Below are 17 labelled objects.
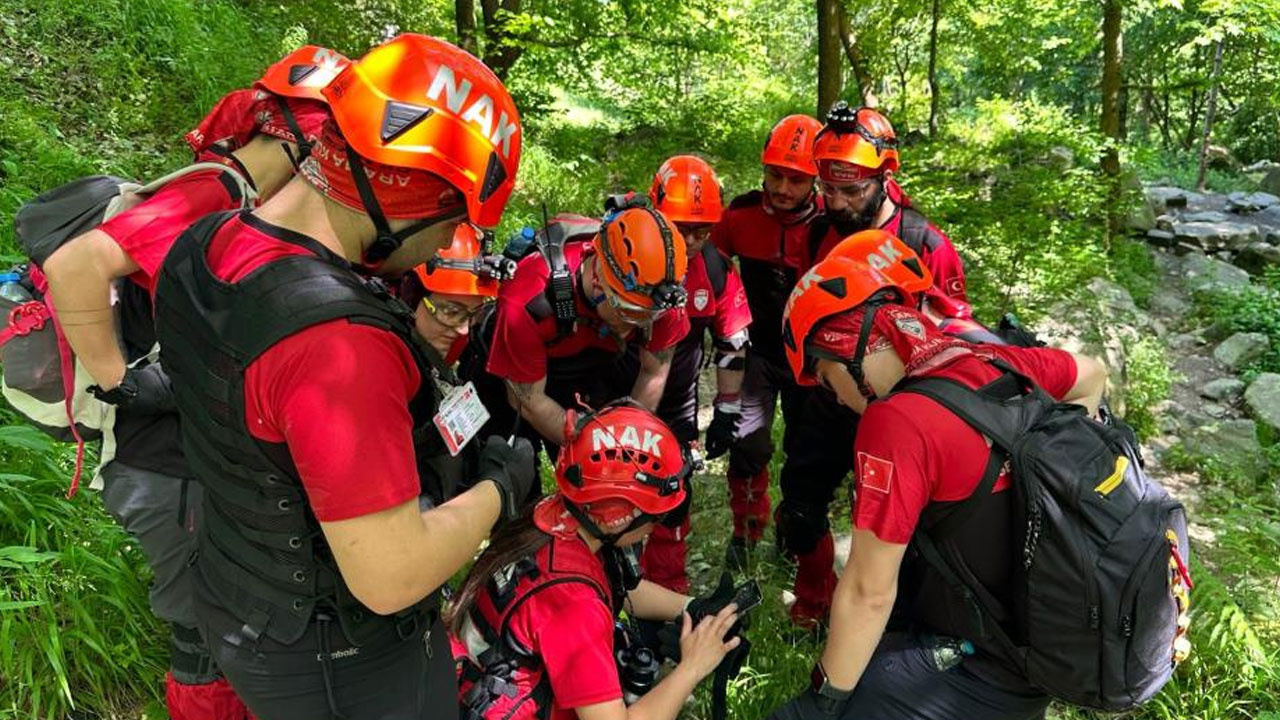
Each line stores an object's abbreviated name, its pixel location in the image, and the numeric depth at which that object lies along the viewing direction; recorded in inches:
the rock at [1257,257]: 593.9
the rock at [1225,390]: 375.2
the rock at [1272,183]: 850.8
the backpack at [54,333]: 97.3
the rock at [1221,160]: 1053.2
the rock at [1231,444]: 291.7
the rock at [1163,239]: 626.2
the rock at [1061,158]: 454.8
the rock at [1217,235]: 616.4
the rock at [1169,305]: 491.2
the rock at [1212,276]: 511.5
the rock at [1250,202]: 762.8
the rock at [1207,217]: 690.6
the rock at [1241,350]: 410.6
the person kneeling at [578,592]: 96.3
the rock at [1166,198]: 744.3
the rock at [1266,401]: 338.2
